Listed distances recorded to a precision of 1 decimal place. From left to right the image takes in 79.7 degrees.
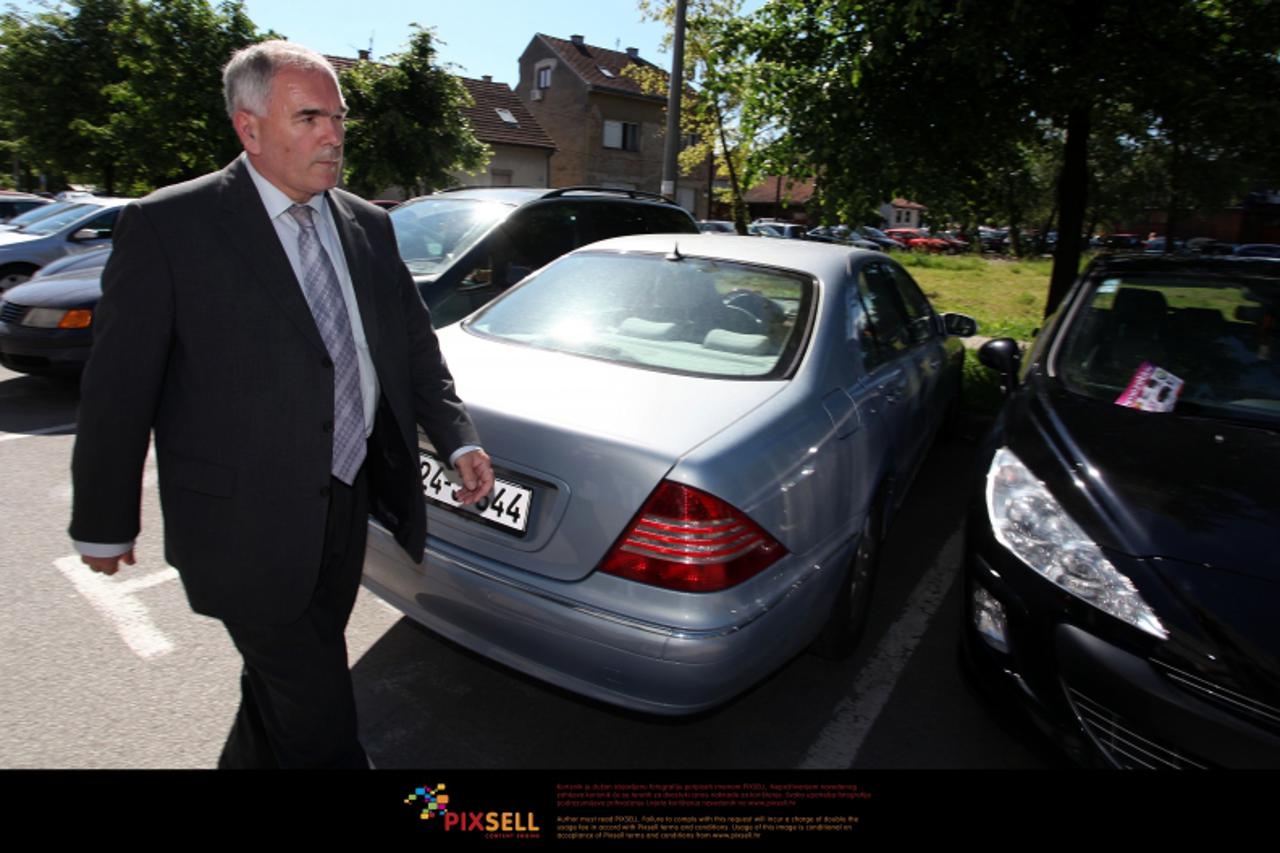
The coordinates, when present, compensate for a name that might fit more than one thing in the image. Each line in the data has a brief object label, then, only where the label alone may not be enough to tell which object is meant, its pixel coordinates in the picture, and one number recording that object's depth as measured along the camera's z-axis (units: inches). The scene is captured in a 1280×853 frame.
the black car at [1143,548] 73.7
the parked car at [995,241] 1889.8
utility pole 417.4
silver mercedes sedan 79.7
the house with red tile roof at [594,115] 1328.7
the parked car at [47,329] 223.5
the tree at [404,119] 685.9
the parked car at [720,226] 931.5
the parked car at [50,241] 324.2
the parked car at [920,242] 1748.3
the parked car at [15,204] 538.0
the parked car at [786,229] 1175.7
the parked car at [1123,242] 1775.0
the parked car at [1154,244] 1604.9
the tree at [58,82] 774.5
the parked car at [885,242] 1481.3
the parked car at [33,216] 368.5
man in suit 58.7
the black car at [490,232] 218.2
